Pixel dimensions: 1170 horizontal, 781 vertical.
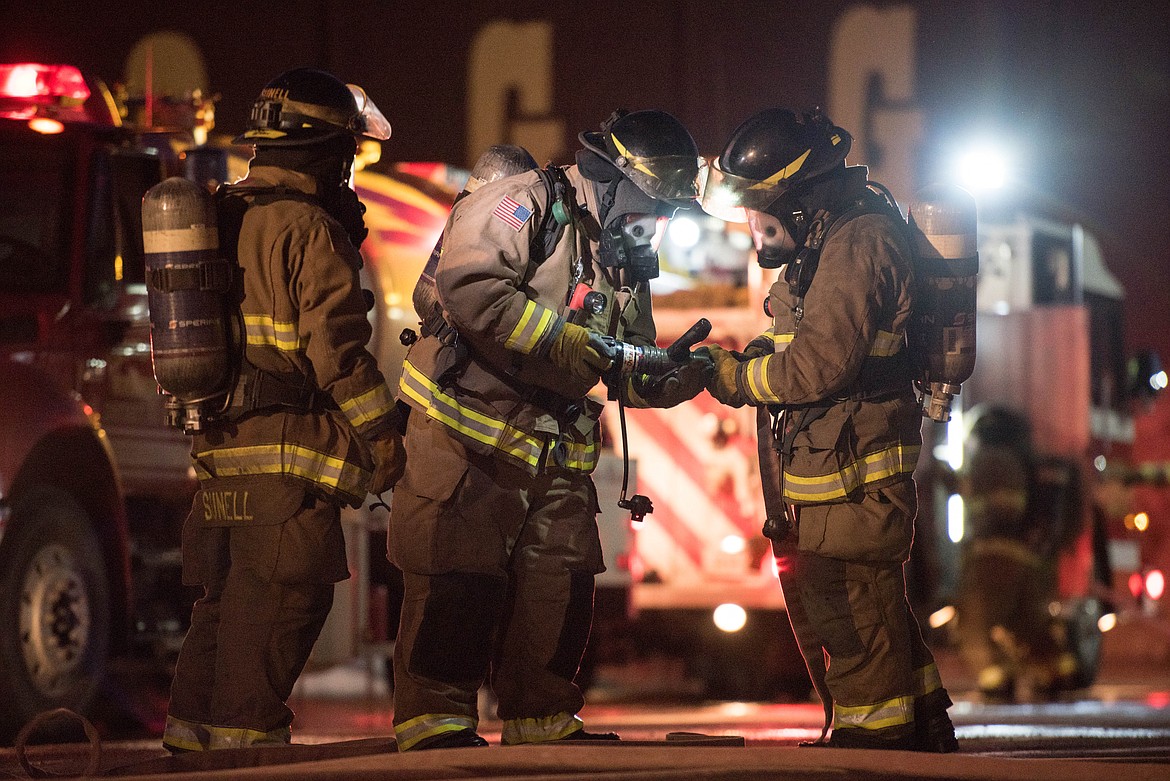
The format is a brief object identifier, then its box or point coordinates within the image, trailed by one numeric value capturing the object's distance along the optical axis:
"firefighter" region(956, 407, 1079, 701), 21.62
